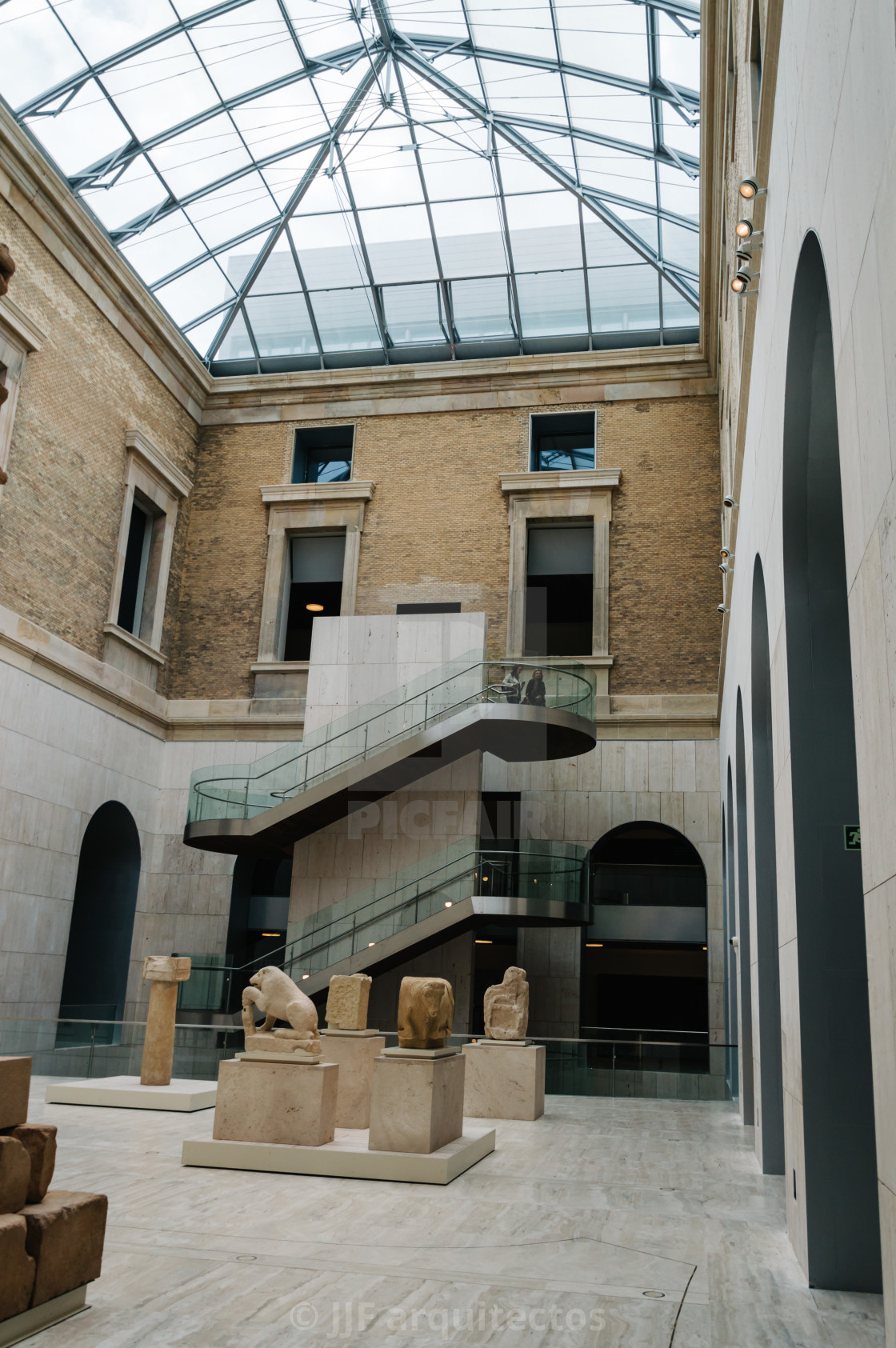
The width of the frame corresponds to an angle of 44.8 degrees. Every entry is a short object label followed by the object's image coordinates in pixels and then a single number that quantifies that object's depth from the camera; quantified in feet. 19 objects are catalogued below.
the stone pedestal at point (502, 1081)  48.34
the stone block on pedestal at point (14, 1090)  17.65
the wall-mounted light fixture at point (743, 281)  29.60
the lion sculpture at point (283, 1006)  36.68
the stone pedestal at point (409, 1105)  33.45
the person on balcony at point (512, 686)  68.59
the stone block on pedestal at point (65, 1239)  17.30
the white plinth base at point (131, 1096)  46.70
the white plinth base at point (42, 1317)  16.69
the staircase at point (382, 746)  68.49
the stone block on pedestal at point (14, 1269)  16.39
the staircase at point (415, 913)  64.95
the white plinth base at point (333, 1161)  32.07
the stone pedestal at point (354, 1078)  42.16
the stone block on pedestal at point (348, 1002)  44.27
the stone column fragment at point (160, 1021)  50.01
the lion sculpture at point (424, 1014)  35.96
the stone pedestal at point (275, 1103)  34.06
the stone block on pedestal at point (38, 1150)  17.78
